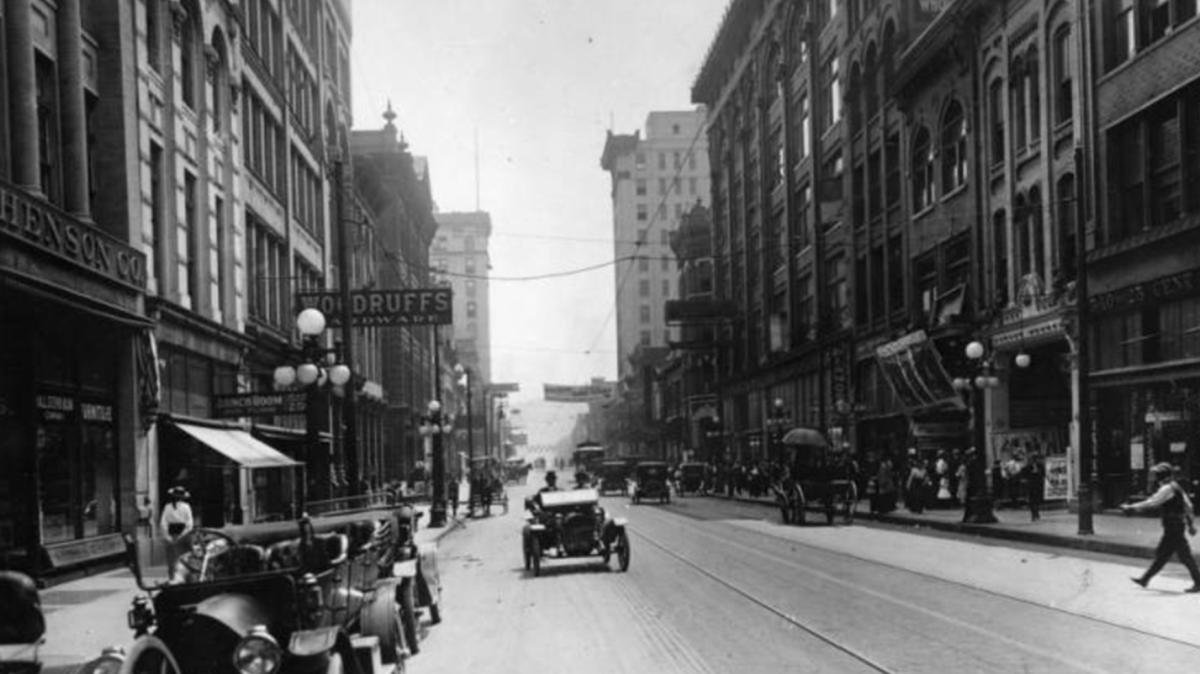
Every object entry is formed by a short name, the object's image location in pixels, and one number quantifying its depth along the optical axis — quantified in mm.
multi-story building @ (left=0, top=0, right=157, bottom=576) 18234
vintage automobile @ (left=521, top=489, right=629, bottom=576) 19500
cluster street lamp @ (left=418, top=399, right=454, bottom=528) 37344
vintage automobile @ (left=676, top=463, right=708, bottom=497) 63594
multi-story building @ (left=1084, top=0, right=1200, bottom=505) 25844
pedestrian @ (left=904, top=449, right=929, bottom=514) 33969
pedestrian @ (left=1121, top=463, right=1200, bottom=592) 15164
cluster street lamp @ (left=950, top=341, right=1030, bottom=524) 28109
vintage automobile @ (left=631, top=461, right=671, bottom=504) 51844
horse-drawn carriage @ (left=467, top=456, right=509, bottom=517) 45938
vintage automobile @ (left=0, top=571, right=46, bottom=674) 6008
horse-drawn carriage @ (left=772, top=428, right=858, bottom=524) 32188
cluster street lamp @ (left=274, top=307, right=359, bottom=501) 18719
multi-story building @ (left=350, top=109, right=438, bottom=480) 65438
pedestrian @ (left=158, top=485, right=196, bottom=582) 19848
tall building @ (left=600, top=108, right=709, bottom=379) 142375
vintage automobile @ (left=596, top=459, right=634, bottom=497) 67812
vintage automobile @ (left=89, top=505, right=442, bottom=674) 7016
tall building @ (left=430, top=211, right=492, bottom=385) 178375
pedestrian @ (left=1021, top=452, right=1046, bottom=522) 28609
